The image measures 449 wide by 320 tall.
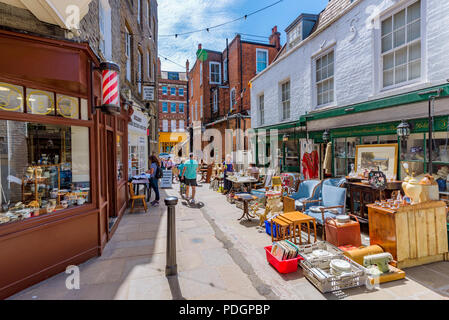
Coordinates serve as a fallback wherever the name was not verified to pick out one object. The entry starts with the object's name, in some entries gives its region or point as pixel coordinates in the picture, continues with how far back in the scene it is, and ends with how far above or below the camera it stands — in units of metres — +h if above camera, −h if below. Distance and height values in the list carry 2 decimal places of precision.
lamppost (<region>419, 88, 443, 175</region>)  4.24 +0.79
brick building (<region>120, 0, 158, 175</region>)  9.04 +4.17
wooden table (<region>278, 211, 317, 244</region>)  4.56 -1.29
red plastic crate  3.69 -1.78
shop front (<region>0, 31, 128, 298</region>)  3.30 -0.02
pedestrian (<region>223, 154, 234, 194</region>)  10.66 -1.29
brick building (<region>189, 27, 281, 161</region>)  16.94 +6.39
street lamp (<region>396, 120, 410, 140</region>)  4.73 +0.50
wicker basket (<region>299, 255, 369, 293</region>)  3.17 -1.76
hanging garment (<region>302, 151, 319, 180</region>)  8.23 -0.37
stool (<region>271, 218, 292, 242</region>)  4.60 -1.57
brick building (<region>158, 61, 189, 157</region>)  33.97 +7.03
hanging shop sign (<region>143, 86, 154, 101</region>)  10.94 +3.07
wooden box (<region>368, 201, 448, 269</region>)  3.74 -1.34
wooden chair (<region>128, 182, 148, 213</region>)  7.56 -1.26
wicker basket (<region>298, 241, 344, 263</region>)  3.85 -1.64
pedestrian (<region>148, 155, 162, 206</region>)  8.55 -0.62
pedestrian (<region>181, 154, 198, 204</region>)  8.89 -0.63
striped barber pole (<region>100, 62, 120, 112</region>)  4.34 +1.36
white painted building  4.54 +2.59
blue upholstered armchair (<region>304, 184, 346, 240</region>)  4.96 -1.15
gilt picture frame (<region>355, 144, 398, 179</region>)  5.27 -0.11
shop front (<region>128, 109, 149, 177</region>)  9.77 +0.70
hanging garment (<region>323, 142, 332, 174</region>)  7.33 -0.14
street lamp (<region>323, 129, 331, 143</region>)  7.37 +0.63
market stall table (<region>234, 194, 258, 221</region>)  6.42 -1.24
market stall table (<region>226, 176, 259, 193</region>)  8.88 -0.95
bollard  3.63 -1.33
